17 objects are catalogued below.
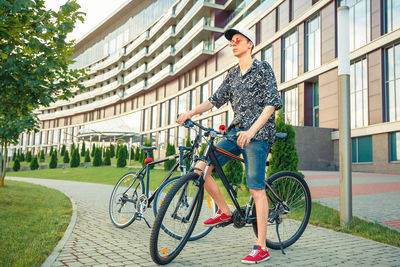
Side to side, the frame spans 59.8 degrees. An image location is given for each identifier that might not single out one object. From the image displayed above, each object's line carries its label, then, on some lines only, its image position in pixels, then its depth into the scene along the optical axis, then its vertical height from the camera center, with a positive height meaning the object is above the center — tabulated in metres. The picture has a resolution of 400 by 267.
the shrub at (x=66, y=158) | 43.17 -0.29
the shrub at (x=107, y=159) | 38.77 -0.26
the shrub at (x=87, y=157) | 42.63 -0.10
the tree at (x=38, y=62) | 6.70 +1.94
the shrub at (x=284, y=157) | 7.86 +0.10
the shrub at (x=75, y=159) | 39.34 -0.36
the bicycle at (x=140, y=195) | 4.23 -0.53
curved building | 21.89 +9.13
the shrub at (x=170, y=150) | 31.09 +0.75
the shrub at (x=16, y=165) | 38.95 -1.24
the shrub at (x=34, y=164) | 40.09 -1.06
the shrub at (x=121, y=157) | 33.50 -0.04
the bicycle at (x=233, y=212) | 3.32 -0.54
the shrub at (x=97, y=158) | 38.16 -0.17
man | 3.58 +0.41
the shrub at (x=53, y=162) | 40.09 -0.76
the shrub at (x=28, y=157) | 50.93 -0.34
